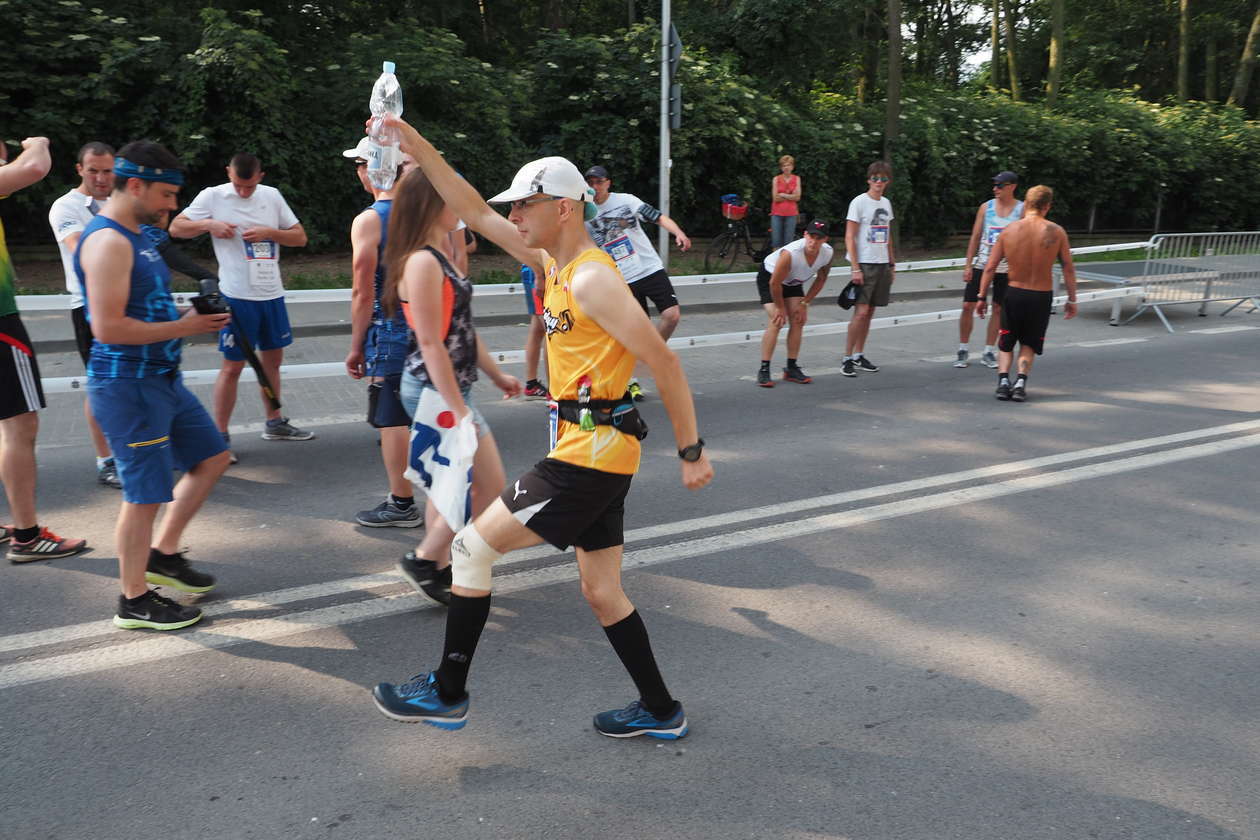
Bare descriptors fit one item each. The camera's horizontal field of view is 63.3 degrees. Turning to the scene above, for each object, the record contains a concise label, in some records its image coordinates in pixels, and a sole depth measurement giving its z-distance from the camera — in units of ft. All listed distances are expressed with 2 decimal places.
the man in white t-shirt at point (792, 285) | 28.76
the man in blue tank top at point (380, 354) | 15.88
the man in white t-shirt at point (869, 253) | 31.83
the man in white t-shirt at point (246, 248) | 21.65
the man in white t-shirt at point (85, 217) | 19.01
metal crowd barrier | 43.06
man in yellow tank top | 10.00
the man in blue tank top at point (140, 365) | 12.59
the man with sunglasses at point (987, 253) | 32.32
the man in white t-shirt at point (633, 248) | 26.89
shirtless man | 27.53
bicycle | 57.93
